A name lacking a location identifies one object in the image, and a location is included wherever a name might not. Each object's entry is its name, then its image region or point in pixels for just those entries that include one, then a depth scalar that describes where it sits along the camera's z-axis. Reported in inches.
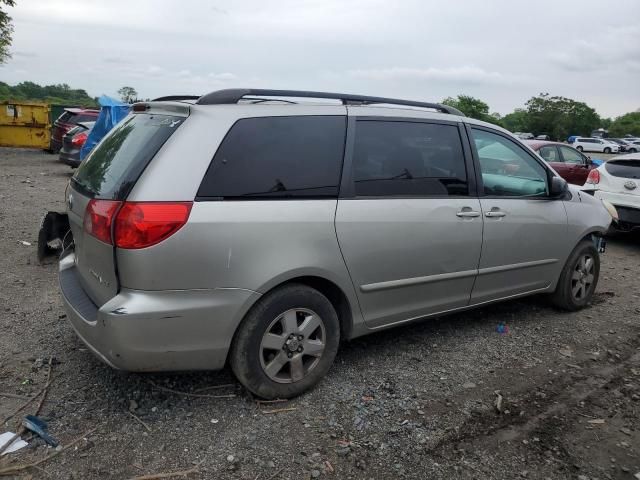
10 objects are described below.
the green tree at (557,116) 2972.4
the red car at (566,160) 460.2
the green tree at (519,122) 3093.0
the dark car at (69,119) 642.2
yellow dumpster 725.3
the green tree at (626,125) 3511.1
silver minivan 109.0
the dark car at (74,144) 522.6
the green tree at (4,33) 730.2
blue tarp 457.1
